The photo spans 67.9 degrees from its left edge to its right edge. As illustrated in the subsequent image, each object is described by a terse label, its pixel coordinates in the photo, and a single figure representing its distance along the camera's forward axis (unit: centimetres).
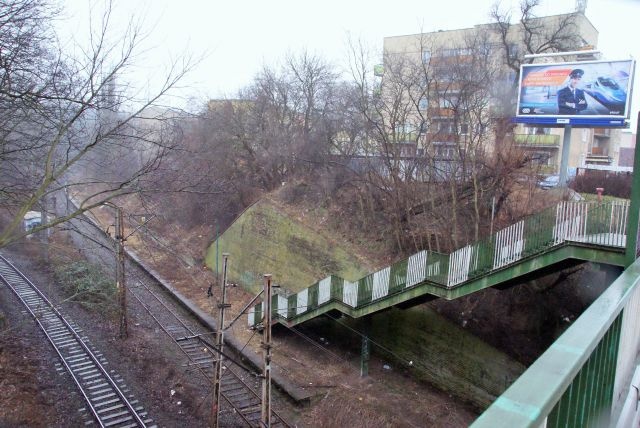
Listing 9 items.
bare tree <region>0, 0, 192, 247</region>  841
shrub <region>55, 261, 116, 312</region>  2095
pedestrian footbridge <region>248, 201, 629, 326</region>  1059
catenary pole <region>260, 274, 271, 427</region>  1077
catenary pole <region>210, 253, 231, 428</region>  1128
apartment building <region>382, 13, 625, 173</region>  1842
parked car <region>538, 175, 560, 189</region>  1890
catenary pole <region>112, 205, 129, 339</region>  1698
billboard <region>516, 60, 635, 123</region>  1720
